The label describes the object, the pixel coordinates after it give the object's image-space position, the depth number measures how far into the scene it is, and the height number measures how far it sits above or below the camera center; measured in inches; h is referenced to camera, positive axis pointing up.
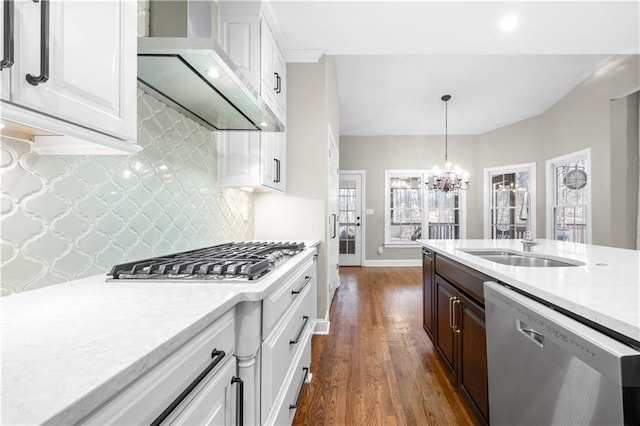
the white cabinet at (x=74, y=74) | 24.1 +13.0
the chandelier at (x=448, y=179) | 192.5 +23.0
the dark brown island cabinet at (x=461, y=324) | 58.4 -25.5
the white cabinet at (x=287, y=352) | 42.5 -23.9
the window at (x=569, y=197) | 175.9 +11.0
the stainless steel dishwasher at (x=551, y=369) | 26.9 -17.0
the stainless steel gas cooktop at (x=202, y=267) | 43.0 -7.9
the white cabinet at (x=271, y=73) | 87.5 +43.6
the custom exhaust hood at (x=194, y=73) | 44.2 +23.1
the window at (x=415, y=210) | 263.3 +4.0
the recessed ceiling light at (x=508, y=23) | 98.5 +63.4
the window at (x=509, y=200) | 224.1 +11.5
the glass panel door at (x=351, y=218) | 263.1 -3.1
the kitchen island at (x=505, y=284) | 32.9 -10.3
